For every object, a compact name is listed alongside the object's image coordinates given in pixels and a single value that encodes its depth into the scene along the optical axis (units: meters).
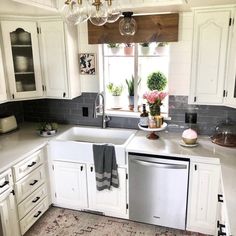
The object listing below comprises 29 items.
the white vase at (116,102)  3.22
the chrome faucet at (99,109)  3.05
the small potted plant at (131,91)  3.12
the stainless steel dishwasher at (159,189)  2.40
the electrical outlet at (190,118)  2.82
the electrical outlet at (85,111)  3.22
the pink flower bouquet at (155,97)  2.66
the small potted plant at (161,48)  2.86
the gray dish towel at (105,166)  2.56
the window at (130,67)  2.96
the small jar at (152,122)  2.69
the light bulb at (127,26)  2.26
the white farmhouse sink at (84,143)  2.63
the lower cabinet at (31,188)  2.38
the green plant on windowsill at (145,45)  2.91
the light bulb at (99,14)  1.37
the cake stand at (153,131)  2.66
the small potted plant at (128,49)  3.01
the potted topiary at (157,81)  2.97
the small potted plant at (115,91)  3.20
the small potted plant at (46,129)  2.88
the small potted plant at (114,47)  3.03
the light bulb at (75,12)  1.44
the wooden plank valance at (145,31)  2.64
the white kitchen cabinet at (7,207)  2.15
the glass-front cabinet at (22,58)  2.67
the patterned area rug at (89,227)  2.59
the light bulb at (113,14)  1.53
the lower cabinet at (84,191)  2.69
